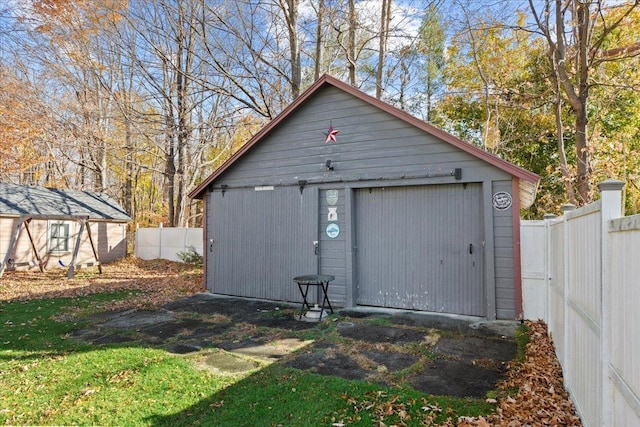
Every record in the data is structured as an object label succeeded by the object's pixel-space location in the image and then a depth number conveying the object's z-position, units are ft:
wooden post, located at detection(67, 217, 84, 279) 37.35
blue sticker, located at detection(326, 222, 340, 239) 24.63
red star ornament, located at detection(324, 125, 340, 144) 24.78
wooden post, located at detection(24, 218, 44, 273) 40.37
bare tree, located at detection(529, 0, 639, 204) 27.37
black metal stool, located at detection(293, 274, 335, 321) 20.57
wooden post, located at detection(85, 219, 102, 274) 39.50
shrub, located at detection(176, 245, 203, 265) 48.58
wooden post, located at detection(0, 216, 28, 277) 35.48
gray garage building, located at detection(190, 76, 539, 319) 20.38
